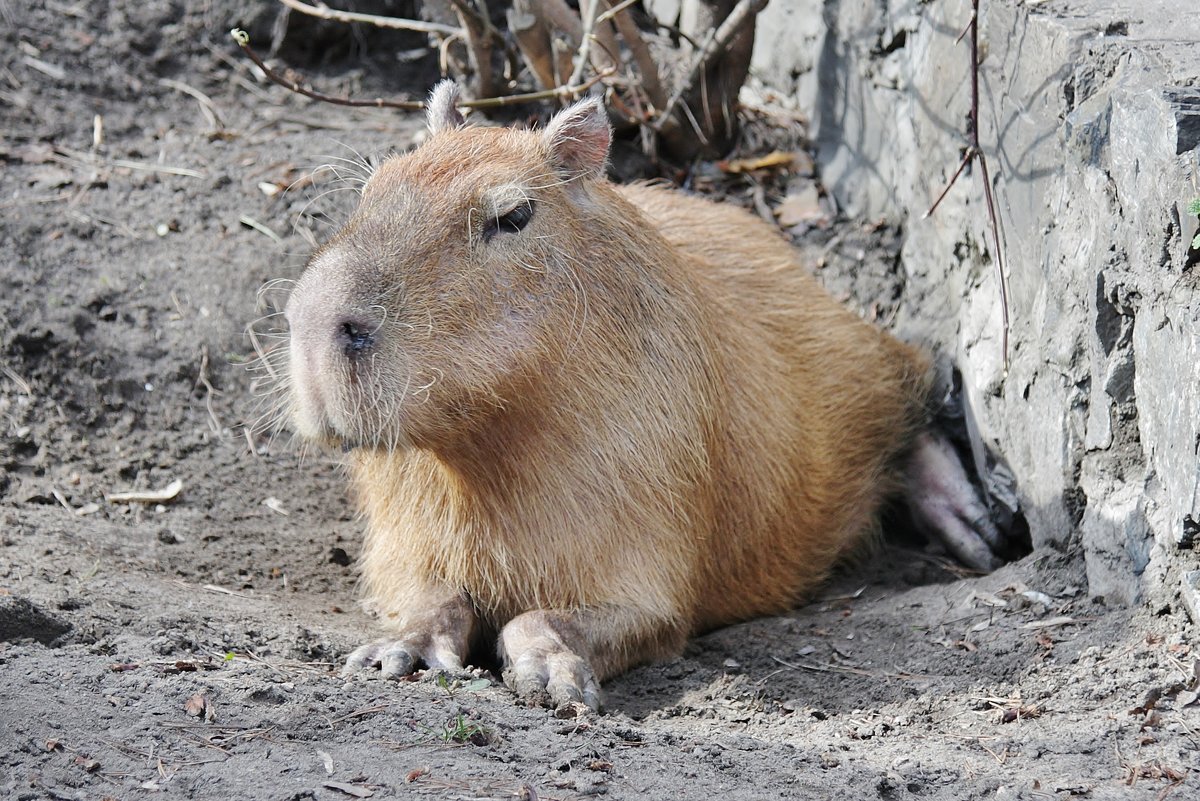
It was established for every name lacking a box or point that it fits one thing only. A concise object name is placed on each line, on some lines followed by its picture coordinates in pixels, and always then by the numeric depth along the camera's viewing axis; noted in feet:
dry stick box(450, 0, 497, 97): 38.78
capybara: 22.80
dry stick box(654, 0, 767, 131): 38.16
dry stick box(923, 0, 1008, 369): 26.22
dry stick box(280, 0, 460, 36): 36.24
